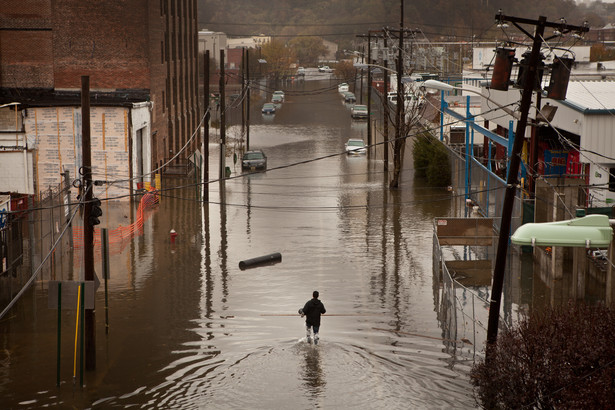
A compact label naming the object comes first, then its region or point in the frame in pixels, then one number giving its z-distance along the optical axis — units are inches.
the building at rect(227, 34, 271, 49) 6648.6
